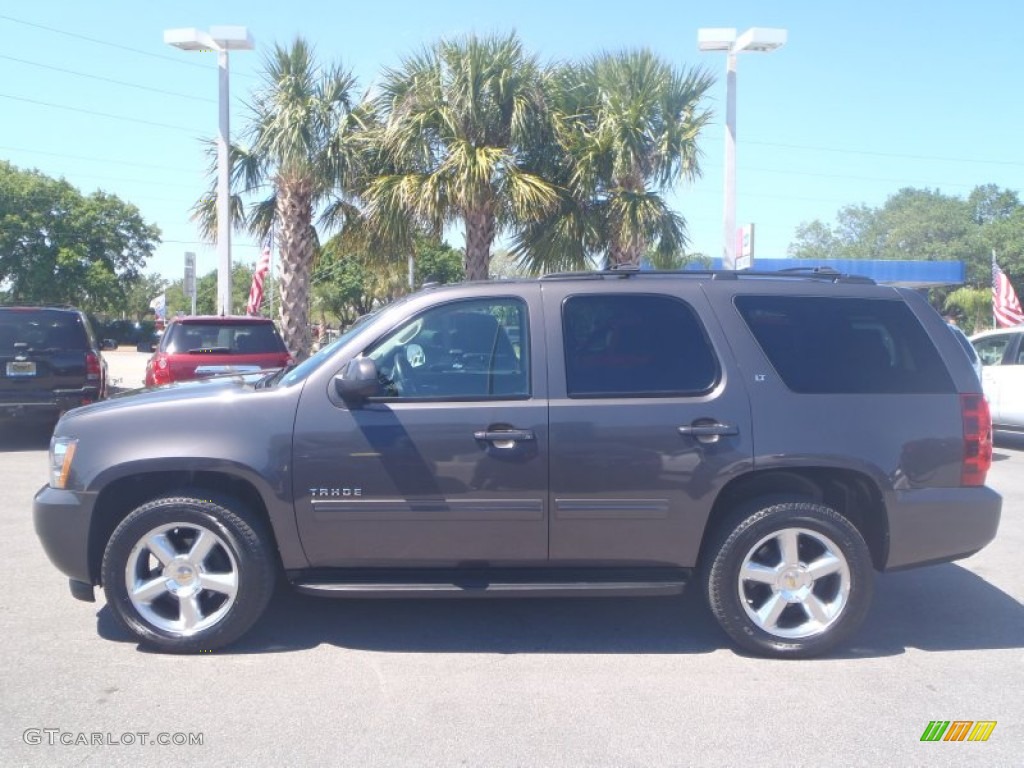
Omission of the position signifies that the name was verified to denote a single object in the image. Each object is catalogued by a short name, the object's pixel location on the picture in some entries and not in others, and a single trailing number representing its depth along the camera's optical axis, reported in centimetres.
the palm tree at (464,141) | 1433
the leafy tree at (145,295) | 6624
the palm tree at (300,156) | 1567
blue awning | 3102
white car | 1236
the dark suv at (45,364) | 1109
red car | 1098
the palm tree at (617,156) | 1466
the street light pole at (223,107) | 1546
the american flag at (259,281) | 1869
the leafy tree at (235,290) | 5192
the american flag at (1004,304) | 1966
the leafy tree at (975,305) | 3703
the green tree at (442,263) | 3369
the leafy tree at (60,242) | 3756
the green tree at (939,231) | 4662
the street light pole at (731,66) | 1463
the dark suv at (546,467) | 469
